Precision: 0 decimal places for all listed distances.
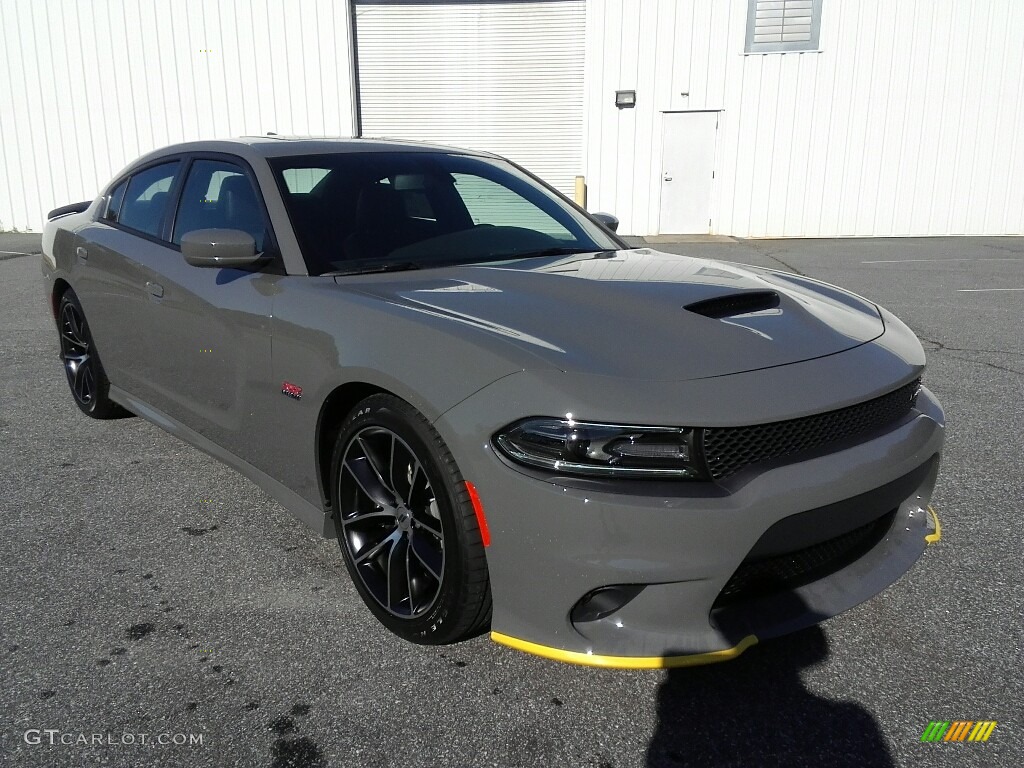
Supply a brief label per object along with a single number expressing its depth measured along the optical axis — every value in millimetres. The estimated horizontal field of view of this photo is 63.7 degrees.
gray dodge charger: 1943
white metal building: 15617
